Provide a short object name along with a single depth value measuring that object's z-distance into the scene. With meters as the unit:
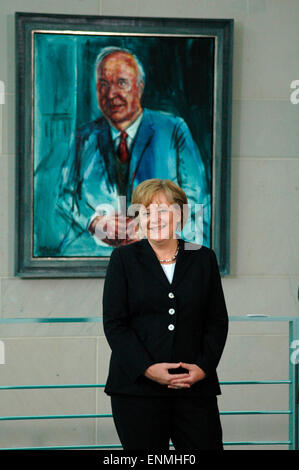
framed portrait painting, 6.79
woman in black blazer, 4.73
